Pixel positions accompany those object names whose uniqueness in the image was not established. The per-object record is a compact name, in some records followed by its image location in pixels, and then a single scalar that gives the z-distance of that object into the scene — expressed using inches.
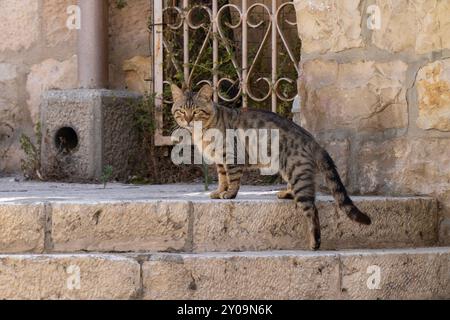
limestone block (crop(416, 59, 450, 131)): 318.8
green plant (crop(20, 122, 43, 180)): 452.9
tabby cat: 306.2
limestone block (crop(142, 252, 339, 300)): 285.4
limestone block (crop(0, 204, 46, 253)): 297.8
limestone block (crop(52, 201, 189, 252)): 300.3
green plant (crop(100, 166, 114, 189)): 407.0
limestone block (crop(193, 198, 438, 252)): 305.2
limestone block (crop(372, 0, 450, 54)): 319.1
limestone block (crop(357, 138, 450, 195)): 321.7
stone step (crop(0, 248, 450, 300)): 284.2
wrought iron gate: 445.8
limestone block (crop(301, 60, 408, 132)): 334.0
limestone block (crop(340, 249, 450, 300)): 291.3
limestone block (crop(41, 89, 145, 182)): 438.0
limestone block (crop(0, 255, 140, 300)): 283.9
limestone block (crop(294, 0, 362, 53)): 342.2
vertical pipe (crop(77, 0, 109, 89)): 448.3
